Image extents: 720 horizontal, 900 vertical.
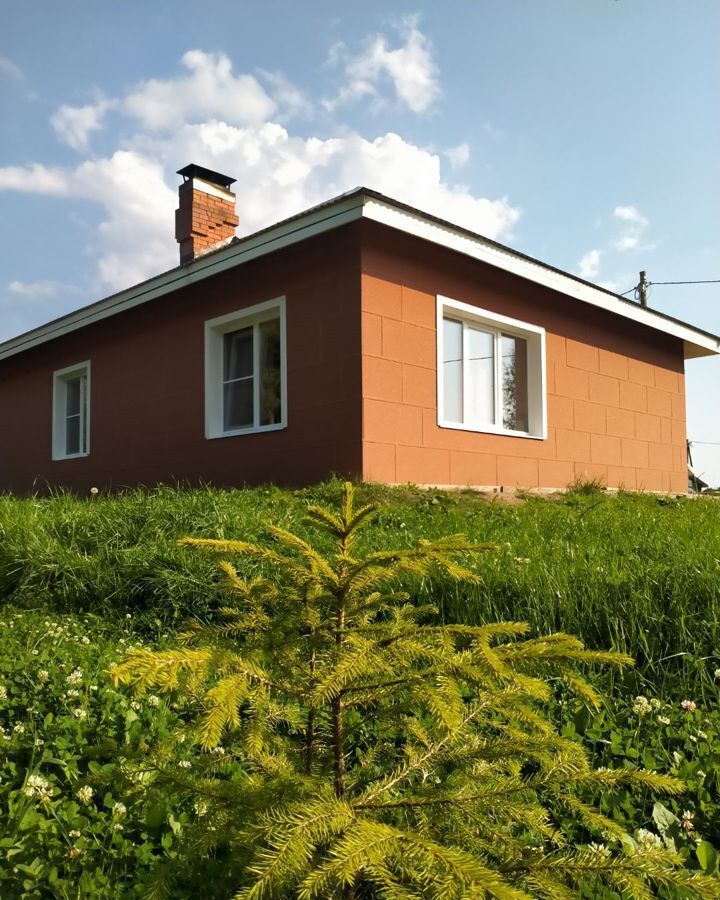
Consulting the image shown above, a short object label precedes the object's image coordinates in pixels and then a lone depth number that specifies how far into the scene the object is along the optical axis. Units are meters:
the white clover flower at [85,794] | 2.41
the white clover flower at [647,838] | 2.12
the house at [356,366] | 8.96
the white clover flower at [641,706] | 2.94
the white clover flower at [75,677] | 3.19
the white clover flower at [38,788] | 2.40
